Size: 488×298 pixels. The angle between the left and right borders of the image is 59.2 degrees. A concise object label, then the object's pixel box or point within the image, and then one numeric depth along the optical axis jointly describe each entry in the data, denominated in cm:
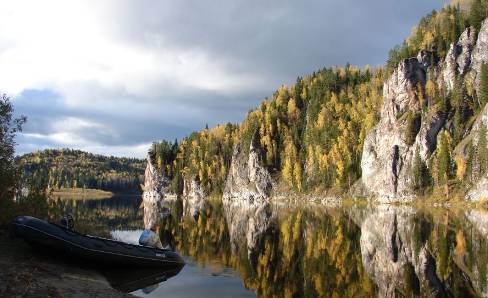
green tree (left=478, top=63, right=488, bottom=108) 11300
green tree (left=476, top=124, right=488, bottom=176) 9650
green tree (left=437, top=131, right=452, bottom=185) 10519
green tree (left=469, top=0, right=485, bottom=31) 13525
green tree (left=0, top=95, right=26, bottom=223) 2647
